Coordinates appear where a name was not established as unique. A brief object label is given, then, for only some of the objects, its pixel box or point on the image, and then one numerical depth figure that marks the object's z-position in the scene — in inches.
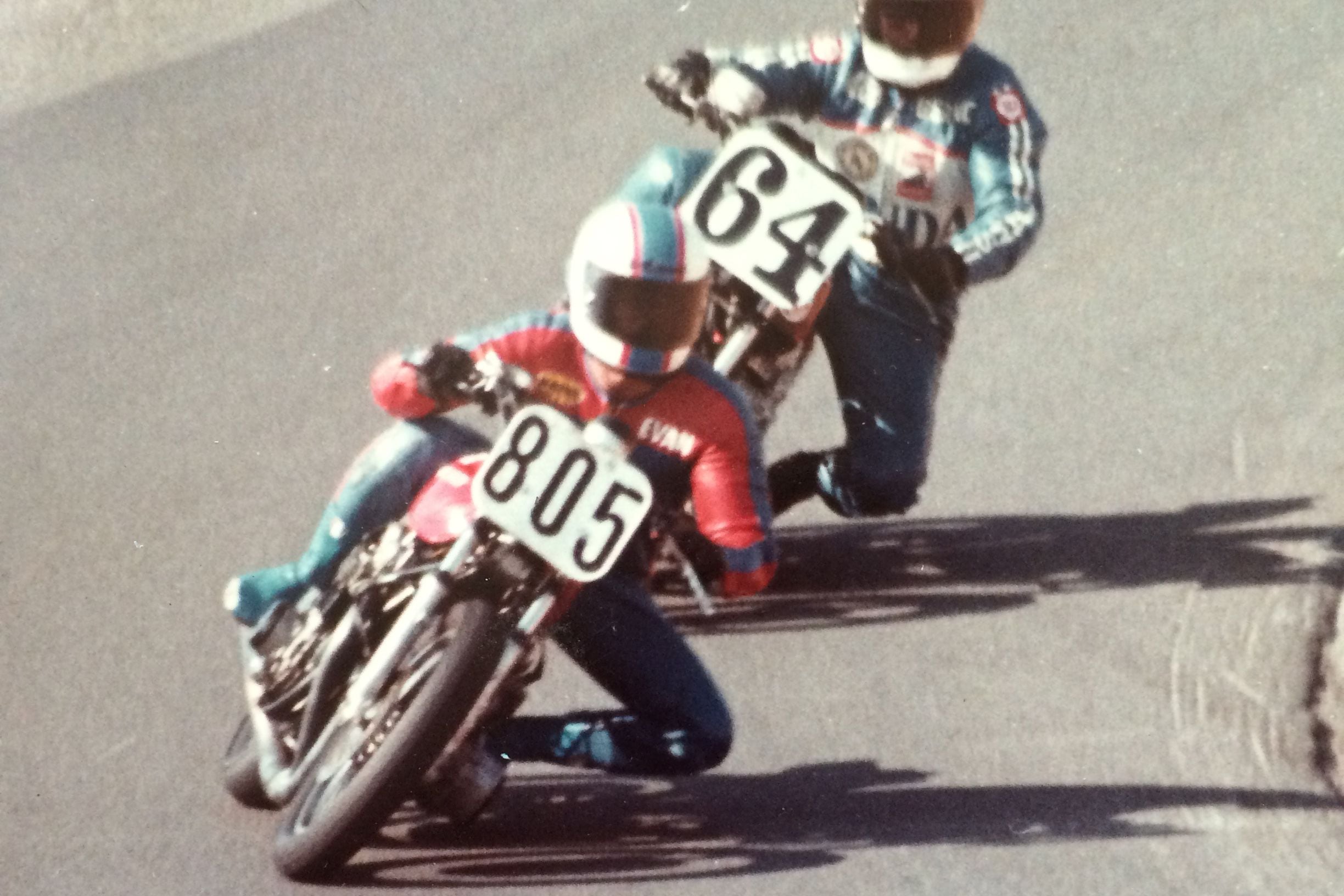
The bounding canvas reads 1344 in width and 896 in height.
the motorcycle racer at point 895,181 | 416.5
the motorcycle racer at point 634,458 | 317.1
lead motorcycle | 302.0
